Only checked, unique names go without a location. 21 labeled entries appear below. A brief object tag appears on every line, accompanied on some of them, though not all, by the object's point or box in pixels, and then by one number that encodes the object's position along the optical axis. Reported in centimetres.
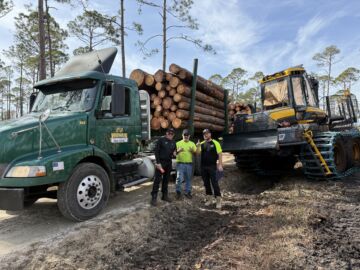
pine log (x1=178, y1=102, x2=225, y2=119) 825
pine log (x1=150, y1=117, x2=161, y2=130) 851
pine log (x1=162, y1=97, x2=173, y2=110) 834
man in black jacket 640
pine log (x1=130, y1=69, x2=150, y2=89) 841
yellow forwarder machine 800
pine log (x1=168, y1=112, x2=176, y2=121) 832
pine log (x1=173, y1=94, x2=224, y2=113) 820
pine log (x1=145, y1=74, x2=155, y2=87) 835
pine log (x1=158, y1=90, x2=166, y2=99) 842
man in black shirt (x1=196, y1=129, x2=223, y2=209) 701
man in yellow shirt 701
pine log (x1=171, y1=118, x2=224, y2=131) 824
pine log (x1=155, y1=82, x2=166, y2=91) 837
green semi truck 470
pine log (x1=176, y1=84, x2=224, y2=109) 823
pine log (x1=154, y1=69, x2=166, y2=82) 832
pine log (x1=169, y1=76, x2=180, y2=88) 827
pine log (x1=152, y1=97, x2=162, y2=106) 848
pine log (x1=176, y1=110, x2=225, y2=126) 822
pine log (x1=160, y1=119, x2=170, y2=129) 838
